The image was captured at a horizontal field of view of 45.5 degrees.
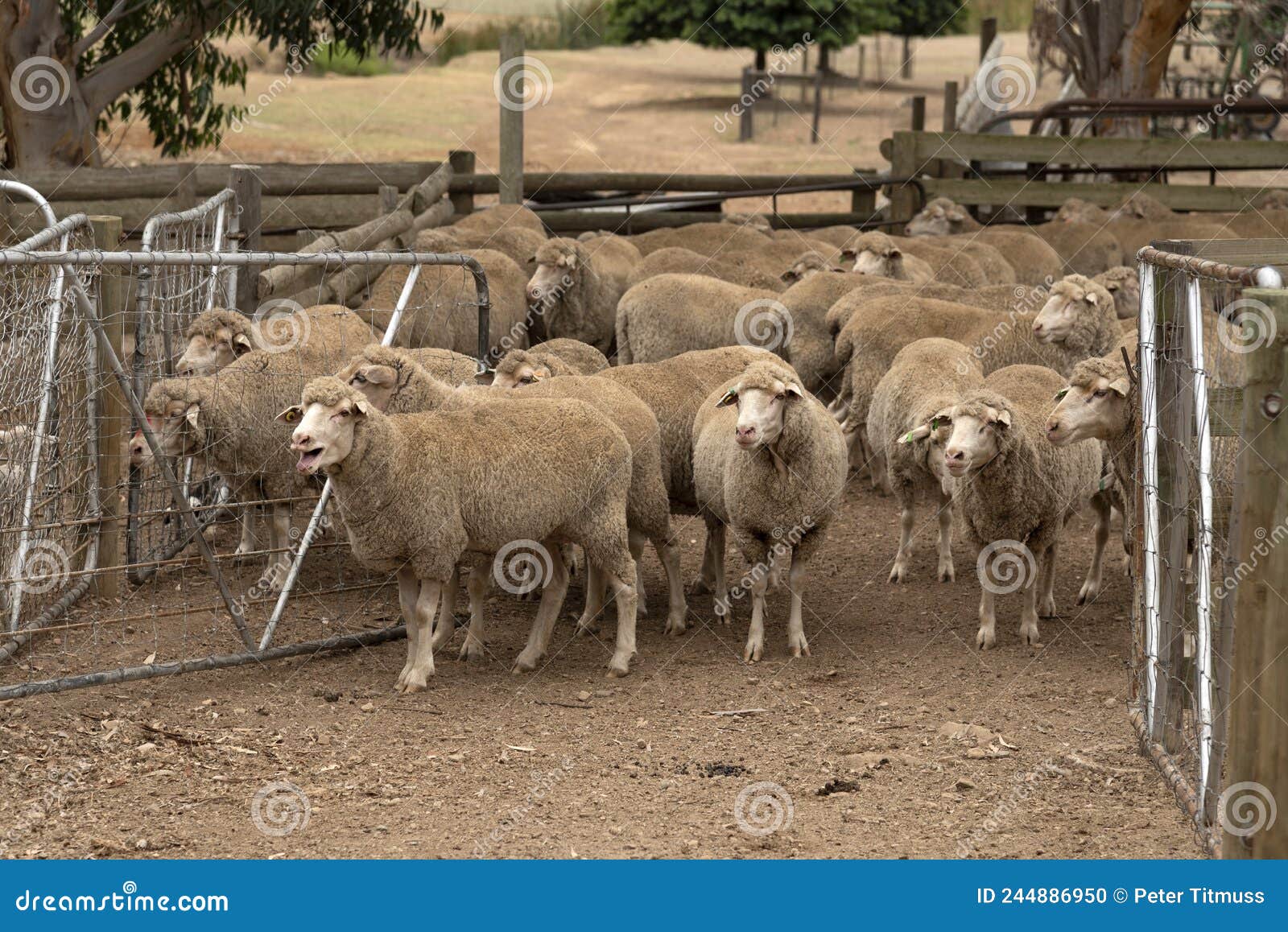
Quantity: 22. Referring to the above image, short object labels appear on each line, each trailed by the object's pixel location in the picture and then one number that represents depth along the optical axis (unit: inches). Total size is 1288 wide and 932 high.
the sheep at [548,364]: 307.1
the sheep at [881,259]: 468.8
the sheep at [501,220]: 518.3
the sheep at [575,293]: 446.3
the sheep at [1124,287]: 410.6
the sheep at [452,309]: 392.2
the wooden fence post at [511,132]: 579.8
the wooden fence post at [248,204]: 371.2
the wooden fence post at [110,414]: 290.0
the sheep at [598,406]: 285.3
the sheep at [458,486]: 254.8
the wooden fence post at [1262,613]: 142.6
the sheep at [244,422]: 297.7
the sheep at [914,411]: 320.8
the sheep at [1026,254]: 506.3
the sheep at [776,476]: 278.5
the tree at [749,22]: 1515.7
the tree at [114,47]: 569.9
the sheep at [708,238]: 522.6
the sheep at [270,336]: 319.9
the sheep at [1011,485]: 277.6
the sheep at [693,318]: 417.1
